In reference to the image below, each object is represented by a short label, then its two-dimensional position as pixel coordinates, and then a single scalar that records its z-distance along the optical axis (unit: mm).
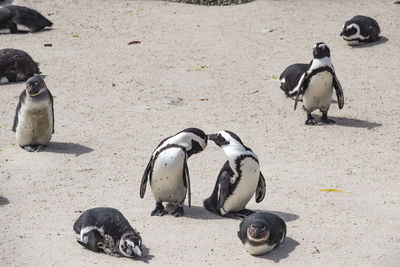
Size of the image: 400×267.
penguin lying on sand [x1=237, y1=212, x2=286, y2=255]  10562
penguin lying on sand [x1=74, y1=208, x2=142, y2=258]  10555
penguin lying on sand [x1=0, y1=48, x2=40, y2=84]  19844
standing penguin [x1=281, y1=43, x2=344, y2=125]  16984
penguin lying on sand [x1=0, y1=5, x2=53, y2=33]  24359
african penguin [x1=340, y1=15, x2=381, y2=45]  22000
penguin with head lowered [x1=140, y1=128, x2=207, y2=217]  12234
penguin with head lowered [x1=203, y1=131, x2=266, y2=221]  12000
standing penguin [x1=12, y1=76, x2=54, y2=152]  15370
